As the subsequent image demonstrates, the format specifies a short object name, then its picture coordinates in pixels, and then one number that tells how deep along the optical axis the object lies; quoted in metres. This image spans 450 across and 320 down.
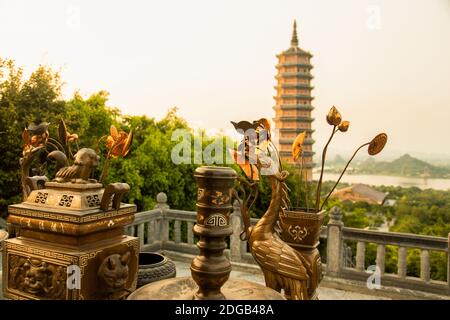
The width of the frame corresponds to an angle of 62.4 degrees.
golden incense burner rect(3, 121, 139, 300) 2.02
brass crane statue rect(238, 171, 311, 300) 2.41
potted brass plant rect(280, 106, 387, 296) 2.58
